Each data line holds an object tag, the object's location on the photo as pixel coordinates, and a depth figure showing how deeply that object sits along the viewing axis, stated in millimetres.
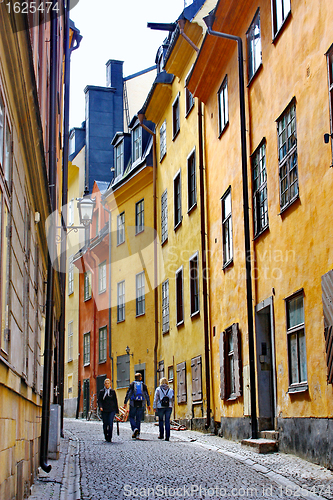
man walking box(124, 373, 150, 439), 15430
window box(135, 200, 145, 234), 26094
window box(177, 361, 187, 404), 19766
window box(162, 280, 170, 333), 22422
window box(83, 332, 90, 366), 31703
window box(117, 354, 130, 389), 26312
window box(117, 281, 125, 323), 27516
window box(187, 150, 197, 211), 19734
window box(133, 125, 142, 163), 27469
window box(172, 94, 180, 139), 22219
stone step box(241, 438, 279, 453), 11281
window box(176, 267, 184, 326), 20750
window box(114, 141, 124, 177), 29625
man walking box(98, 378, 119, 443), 14758
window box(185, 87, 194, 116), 20531
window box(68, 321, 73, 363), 34719
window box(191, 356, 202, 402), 18047
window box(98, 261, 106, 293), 30016
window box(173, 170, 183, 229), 21372
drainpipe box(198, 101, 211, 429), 17172
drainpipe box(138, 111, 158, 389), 23453
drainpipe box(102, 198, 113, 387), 28081
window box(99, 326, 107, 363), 29422
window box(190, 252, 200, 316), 18953
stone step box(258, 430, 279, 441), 11640
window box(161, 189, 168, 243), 23016
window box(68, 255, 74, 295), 35750
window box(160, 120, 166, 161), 23969
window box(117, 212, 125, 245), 28016
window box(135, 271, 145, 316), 25469
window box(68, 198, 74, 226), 37406
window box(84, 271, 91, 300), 32219
